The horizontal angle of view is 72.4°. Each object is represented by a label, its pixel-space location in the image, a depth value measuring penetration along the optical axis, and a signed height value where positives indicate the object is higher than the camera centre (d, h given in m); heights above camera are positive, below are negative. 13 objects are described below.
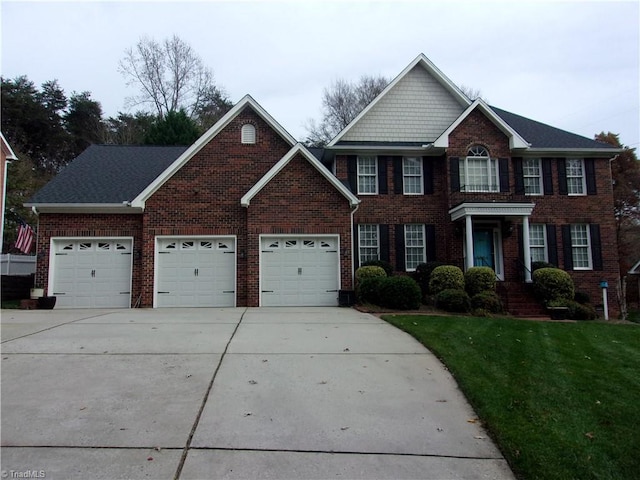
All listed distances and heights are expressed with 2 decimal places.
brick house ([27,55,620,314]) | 13.81 +2.12
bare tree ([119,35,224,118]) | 33.94 +15.22
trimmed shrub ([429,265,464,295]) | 13.98 -0.35
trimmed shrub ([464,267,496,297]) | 14.05 -0.42
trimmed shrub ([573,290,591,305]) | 15.32 -1.09
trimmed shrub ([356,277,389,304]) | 12.92 -0.63
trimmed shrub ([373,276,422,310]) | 12.43 -0.72
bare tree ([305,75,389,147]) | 35.44 +13.52
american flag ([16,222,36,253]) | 14.52 +1.10
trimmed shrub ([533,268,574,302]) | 14.39 -0.59
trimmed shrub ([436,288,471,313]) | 12.70 -0.97
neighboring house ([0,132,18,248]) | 18.72 +5.09
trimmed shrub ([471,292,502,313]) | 12.84 -1.03
